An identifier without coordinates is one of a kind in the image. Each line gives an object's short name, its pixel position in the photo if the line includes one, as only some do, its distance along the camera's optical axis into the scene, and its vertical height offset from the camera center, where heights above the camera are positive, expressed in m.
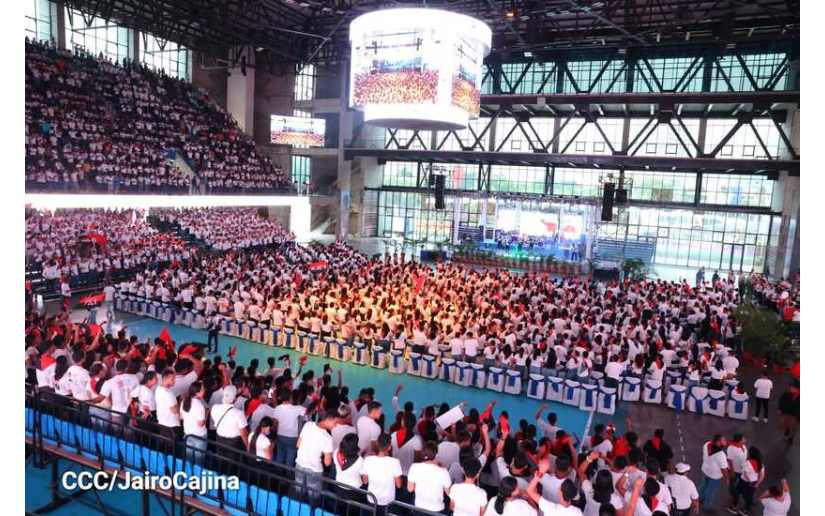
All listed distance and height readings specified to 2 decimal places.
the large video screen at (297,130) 33.44 +3.07
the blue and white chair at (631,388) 12.56 -4.25
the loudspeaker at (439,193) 30.80 -0.23
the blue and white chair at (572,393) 12.26 -4.29
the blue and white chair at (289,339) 14.98 -4.20
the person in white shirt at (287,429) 7.00 -3.08
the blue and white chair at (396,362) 13.73 -4.27
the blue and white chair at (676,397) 12.21 -4.26
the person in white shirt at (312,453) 5.89 -2.85
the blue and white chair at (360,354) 14.30 -4.29
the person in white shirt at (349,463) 5.57 -2.82
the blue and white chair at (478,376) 13.07 -4.29
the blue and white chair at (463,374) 13.11 -4.27
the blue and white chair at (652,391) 12.49 -4.27
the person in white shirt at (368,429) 6.89 -2.98
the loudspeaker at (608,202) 25.62 -0.21
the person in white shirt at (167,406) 6.66 -2.72
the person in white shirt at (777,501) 6.86 -3.59
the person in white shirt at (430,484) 5.51 -2.89
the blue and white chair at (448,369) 13.41 -4.28
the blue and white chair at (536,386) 12.59 -4.30
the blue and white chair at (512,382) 12.73 -4.27
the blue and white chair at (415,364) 13.69 -4.29
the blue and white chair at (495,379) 12.88 -4.28
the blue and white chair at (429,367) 13.54 -4.30
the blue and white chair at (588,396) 12.09 -4.30
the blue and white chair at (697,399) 12.10 -4.26
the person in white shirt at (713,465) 7.88 -3.67
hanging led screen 13.40 +3.08
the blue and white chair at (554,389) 12.45 -4.32
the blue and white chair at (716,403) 12.01 -4.28
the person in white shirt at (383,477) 5.54 -2.86
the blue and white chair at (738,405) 11.80 -4.23
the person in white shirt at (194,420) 6.43 -2.78
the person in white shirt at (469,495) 5.24 -2.84
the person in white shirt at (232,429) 6.38 -2.84
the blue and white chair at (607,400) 12.00 -4.33
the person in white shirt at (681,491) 6.87 -3.52
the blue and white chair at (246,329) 15.53 -4.15
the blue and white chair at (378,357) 14.05 -4.26
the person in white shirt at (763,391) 11.49 -3.78
